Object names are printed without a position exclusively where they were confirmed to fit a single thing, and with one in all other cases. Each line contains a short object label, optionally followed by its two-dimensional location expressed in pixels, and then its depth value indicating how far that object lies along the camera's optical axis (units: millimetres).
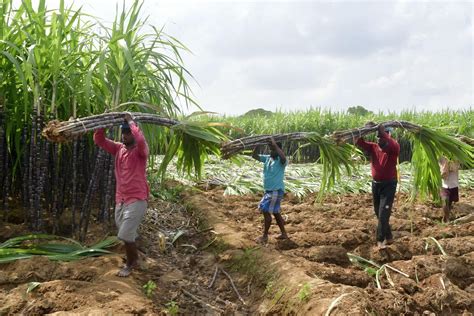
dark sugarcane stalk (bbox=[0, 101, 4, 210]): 4309
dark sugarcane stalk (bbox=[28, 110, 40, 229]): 4195
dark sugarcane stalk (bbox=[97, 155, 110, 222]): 4605
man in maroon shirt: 5094
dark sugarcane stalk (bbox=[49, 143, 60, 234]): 4375
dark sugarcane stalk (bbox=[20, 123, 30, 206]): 4336
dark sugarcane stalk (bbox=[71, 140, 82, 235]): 4348
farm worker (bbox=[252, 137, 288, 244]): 5059
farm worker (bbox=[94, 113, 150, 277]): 3768
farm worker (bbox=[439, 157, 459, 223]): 6578
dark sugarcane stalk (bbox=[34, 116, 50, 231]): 4207
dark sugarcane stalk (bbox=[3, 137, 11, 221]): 4463
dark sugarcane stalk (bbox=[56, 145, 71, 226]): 4590
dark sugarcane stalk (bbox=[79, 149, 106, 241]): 4308
